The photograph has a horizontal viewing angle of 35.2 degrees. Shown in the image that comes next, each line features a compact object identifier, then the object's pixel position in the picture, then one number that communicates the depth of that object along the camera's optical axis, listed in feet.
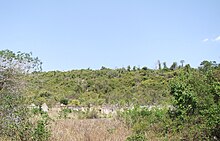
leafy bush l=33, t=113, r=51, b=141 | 26.13
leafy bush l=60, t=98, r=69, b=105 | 88.50
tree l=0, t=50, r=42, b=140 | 26.40
